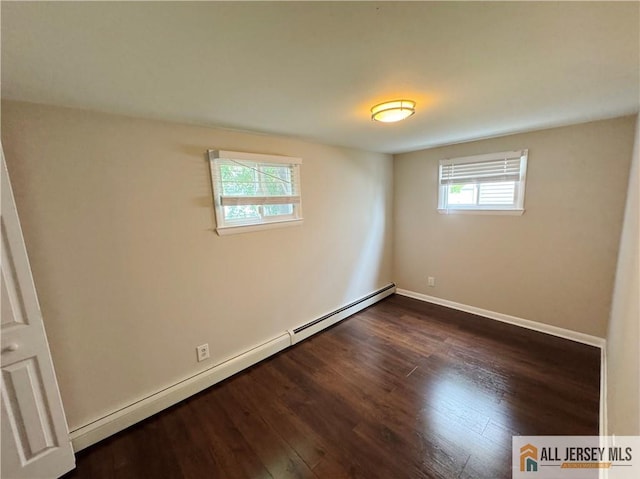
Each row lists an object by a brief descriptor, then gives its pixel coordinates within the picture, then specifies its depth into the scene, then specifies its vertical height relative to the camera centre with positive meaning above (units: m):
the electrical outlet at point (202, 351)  2.13 -1.21
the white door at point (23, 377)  1.27 -0.85
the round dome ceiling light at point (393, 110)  1.67 +0.58
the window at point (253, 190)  2.14 +0.13
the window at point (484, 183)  2.80 +0.12
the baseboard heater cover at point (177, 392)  1.67 -1.43
